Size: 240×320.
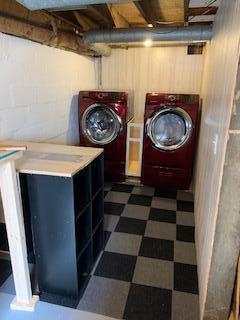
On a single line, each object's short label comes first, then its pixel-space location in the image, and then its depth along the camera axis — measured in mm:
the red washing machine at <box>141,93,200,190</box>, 2973
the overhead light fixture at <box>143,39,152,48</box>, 2899
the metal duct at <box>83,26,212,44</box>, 2748
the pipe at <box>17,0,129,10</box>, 1483
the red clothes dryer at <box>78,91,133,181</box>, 3188
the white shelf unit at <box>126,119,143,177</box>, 3307
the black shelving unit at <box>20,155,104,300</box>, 1520
